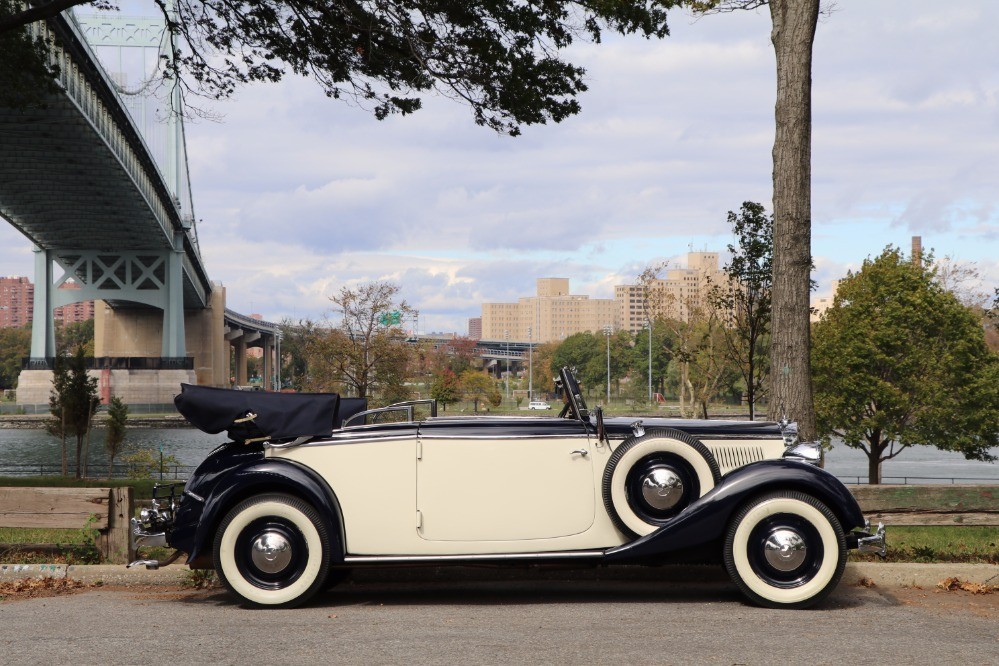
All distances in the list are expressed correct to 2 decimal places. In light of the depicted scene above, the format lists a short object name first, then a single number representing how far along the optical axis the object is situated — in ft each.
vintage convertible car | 18.16
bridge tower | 139.33
